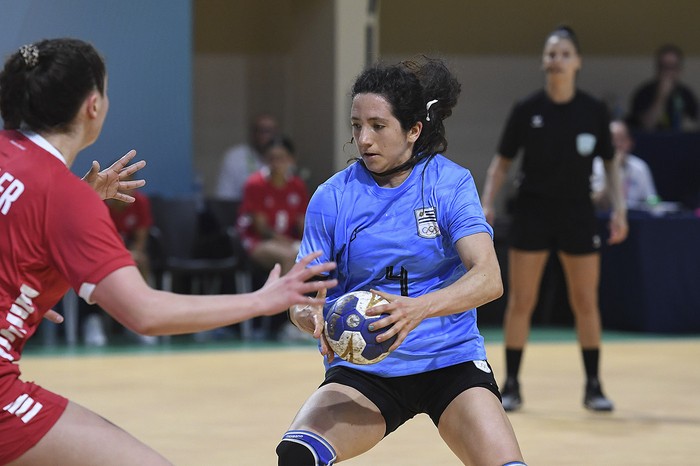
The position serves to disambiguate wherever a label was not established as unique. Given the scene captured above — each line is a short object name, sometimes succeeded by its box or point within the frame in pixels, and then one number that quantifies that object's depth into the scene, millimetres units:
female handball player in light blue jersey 6566
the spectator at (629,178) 20045
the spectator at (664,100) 23344
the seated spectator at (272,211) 19125
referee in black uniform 12352
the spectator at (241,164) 21297
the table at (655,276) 19000
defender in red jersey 4914
